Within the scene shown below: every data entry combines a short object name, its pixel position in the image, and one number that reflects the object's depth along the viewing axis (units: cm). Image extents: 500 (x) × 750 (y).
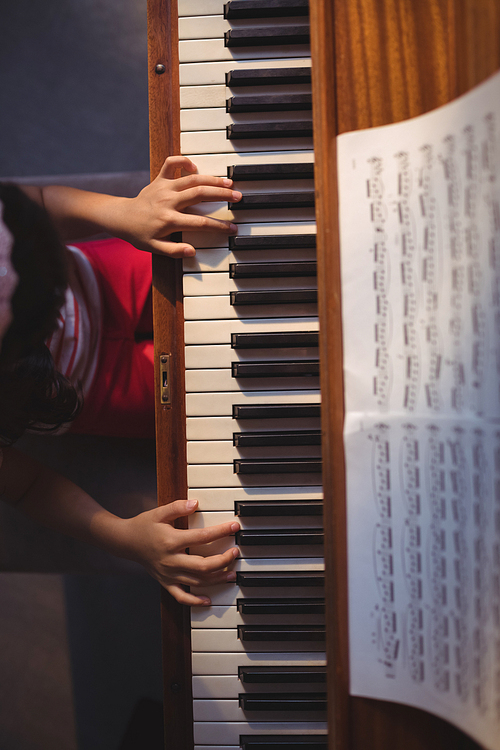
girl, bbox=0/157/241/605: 71
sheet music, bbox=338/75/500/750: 44
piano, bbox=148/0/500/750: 69
